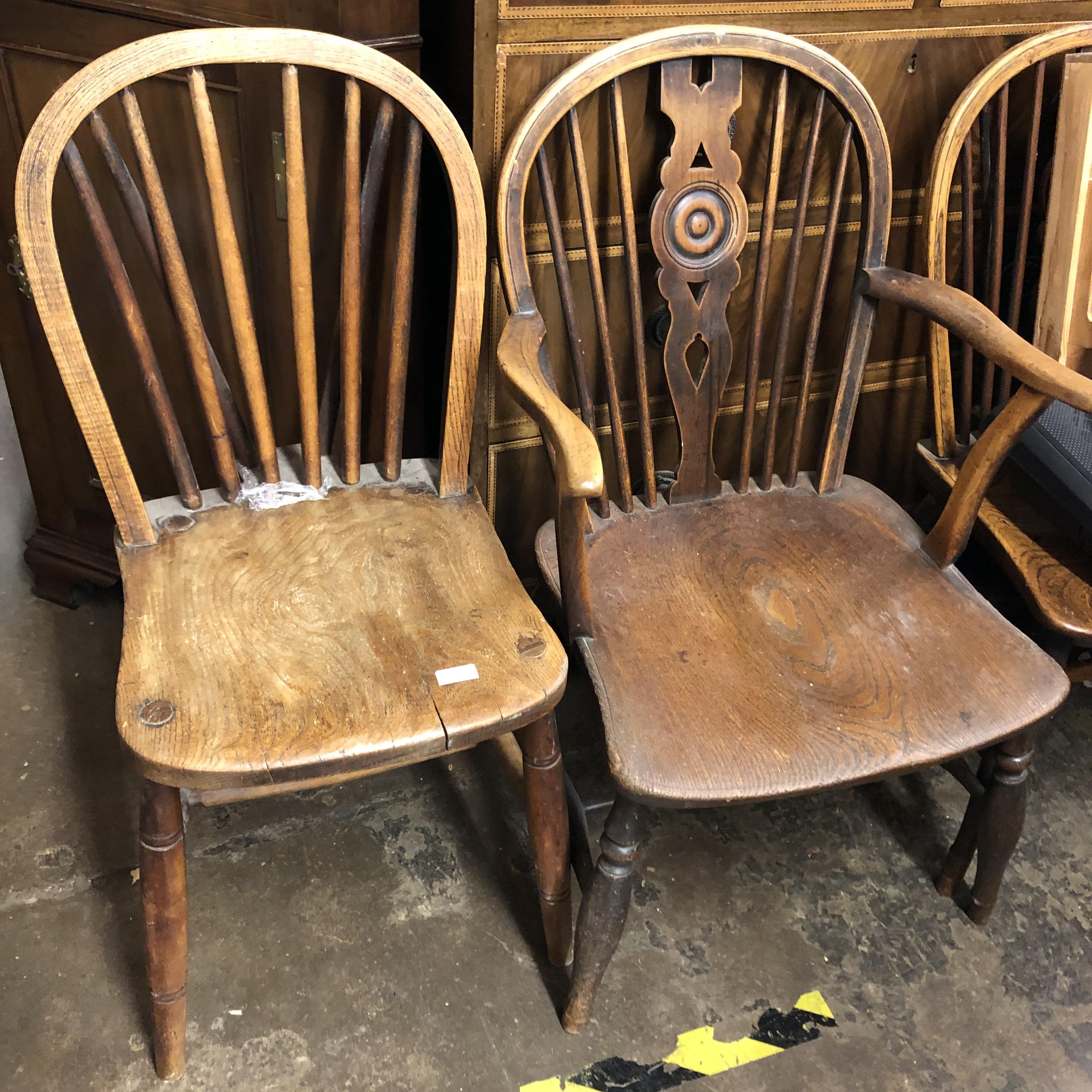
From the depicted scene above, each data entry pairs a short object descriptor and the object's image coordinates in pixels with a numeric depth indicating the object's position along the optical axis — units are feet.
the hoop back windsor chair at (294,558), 3.21
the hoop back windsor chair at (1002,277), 4.25
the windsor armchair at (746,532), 3.45
